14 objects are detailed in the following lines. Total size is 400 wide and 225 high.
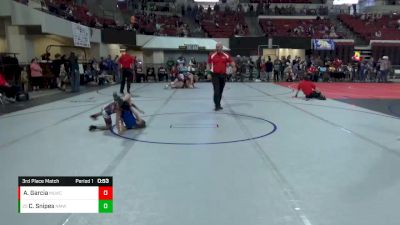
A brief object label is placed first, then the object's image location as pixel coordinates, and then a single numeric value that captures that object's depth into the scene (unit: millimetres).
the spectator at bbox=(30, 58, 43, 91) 15197
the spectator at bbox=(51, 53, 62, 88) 16603
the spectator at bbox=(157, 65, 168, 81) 22734
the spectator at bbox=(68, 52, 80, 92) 14756
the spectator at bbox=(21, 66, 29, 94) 14234
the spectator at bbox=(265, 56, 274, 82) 22469
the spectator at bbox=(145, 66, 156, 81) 22953
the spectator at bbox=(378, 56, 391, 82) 21641
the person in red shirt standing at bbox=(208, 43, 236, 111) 9484
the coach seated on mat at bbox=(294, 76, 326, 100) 11961
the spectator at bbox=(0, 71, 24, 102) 11461
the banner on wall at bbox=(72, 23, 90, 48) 18875
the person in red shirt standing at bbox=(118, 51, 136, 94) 12961
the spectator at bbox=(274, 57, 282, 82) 22297
